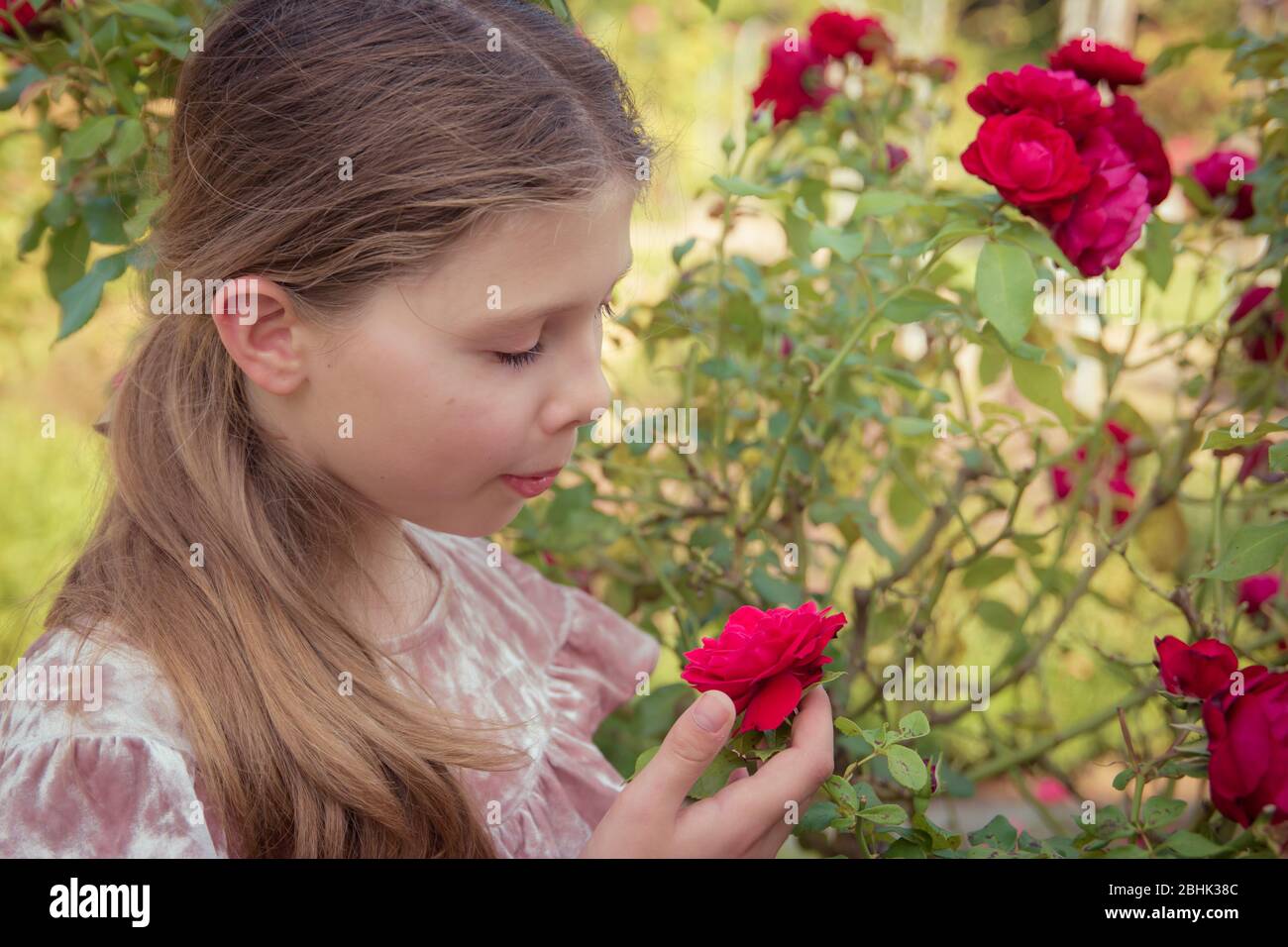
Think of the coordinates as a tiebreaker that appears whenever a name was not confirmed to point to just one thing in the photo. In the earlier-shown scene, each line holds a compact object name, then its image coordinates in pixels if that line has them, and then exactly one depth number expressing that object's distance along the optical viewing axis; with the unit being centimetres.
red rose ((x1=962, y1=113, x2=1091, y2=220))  99
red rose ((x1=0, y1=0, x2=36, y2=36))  116
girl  82
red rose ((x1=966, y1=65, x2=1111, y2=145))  103
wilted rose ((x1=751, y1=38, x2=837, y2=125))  159
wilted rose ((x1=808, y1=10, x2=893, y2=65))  155
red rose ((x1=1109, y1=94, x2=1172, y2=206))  108
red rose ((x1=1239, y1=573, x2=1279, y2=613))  137
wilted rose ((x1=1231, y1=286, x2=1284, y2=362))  131
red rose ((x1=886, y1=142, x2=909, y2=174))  157
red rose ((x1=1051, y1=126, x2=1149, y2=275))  101
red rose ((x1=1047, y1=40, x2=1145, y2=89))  113
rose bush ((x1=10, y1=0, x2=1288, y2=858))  90
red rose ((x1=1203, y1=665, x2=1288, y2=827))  81
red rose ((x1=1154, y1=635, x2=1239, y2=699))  87
